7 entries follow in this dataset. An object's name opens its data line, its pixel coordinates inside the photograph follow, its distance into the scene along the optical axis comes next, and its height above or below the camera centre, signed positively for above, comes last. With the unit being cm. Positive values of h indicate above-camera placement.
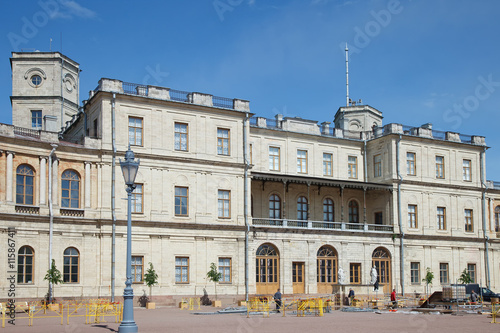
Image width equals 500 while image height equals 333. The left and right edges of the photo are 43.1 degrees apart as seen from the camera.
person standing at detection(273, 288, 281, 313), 3241 -338
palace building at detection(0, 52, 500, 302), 3581 +243
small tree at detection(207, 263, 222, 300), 3878 -252
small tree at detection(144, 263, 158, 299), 3672 -250
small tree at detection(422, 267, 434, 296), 4766 -354
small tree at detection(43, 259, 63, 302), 3375 -220
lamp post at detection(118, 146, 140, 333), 1927 -105
